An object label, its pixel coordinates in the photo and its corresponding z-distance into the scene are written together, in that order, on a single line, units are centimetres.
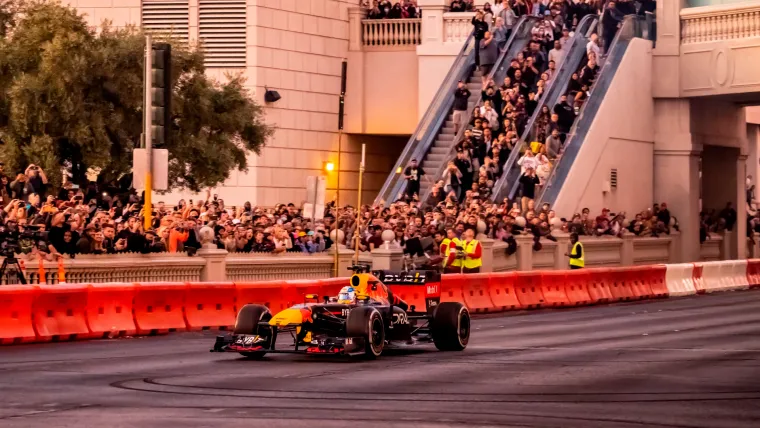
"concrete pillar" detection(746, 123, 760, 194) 7106
